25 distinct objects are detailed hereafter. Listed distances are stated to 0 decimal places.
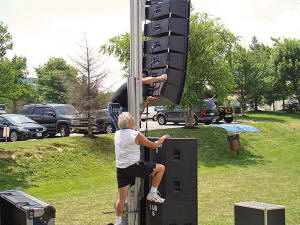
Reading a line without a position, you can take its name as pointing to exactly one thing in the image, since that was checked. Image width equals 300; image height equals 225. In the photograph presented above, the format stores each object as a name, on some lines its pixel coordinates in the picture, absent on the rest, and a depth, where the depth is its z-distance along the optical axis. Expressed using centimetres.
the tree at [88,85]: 1617
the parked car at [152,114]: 3179
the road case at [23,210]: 362
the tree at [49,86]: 5353
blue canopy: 2130
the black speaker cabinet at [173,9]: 559
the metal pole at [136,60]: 569
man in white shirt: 502
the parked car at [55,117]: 1824
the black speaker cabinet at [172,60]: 558
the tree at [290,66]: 3738
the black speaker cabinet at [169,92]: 564
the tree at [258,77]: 3439
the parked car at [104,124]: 1945
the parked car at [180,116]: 2492
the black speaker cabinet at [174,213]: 495
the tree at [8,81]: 1429
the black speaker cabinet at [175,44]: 557
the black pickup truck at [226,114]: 2595
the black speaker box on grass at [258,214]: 443
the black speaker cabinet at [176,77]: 561
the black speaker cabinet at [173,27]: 558
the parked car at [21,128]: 1725
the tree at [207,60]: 1917
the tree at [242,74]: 3403
